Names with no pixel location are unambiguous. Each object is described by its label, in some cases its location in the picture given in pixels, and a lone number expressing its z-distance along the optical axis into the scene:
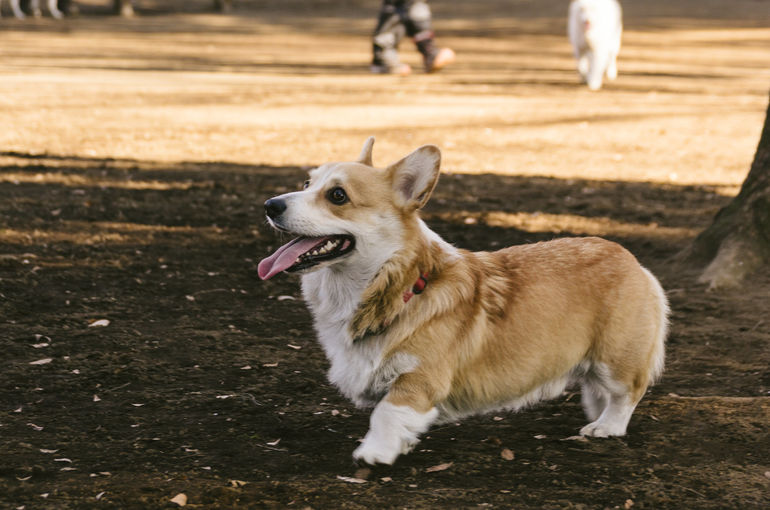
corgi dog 3.94
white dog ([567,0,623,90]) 16.33
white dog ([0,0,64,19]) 33.56
